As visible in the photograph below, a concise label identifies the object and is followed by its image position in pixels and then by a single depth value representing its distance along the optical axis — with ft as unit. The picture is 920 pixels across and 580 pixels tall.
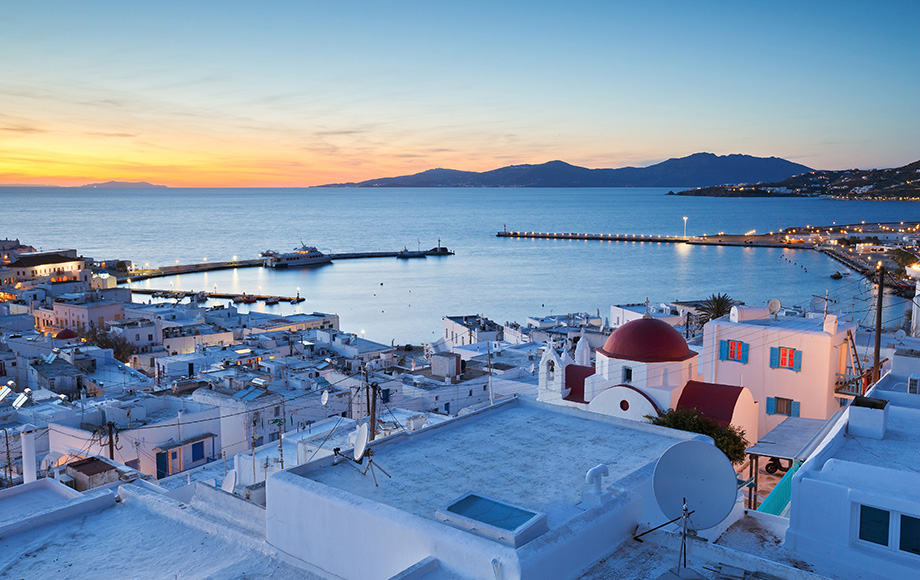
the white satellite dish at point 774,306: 74.43
